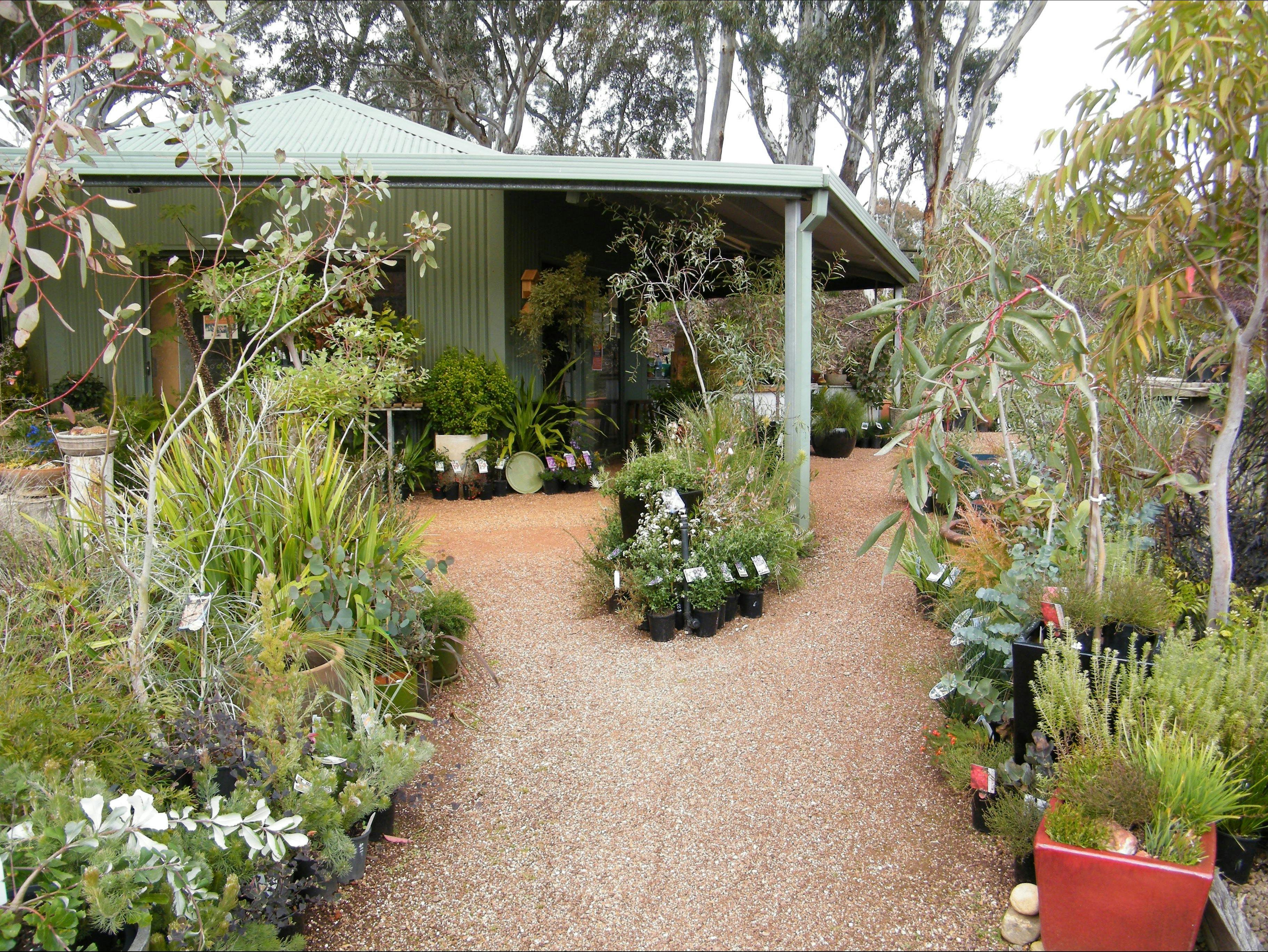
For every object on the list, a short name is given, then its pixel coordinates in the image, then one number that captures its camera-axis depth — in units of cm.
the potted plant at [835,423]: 1049
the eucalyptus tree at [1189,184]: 229
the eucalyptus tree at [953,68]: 1445
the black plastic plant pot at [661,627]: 421
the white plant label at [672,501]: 437
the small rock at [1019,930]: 209
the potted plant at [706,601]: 425
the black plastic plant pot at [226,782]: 233
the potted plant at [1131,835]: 190
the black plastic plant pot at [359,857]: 229
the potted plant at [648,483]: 464
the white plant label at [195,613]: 255
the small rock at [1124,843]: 197
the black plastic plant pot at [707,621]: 425
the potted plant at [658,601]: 421
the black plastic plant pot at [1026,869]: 228
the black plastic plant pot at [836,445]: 1045
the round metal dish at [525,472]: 767
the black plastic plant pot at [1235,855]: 213
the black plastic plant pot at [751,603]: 452
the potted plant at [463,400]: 746
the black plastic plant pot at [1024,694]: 251
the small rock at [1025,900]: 212
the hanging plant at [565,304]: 772
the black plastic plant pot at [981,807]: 249
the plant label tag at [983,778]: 244
